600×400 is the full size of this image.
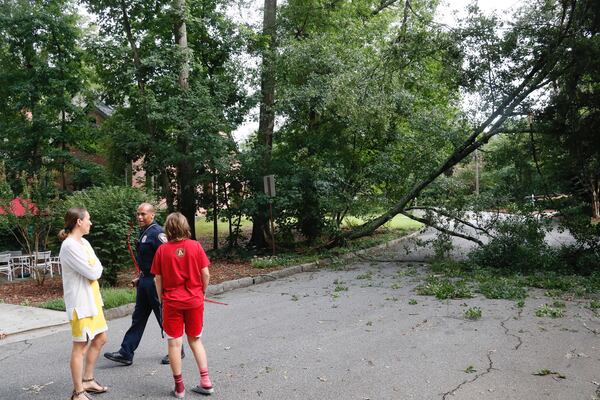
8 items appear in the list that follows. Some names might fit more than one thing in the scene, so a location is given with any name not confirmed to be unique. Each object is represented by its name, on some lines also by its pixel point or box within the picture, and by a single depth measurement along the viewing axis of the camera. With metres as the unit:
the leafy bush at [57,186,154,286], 10.24
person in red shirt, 4.39
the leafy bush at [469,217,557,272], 11.83
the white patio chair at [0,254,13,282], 13.73
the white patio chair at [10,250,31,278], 14.36
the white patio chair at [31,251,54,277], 13.15
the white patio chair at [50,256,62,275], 13.91
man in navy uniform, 5.21
